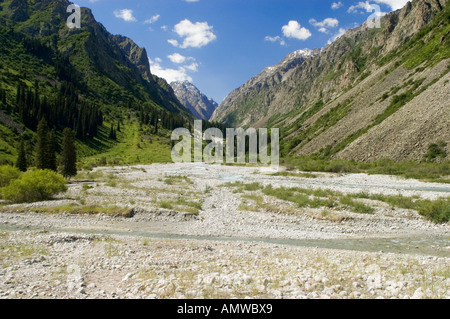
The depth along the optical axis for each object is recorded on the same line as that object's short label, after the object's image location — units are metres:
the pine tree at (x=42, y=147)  44.34
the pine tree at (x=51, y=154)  45.38
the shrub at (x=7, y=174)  33.72
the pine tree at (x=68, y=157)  46.78
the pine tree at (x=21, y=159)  52.00
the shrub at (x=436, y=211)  22.95
